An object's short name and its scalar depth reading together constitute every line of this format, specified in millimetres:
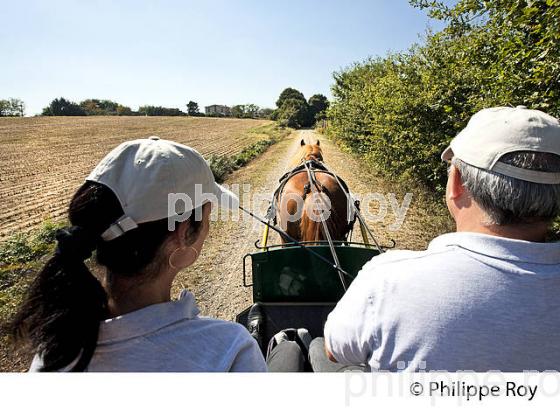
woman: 897
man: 935
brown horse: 3527
